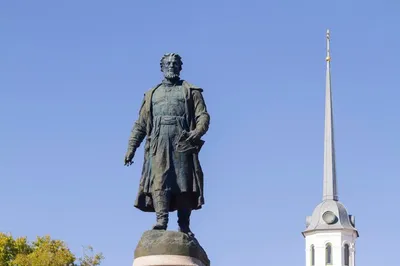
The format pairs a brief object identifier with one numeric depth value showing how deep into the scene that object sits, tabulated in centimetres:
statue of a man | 1496
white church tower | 12081
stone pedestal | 1452
